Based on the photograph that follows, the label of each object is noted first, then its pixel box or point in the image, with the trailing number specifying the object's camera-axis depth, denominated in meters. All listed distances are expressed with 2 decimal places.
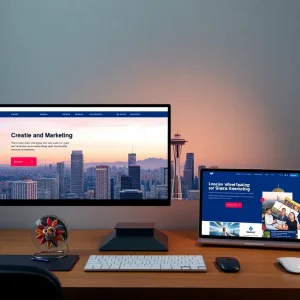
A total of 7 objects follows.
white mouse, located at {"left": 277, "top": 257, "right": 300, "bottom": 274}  1.23
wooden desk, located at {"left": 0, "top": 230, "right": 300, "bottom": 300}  1.11
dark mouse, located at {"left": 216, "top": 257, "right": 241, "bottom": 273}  1.23
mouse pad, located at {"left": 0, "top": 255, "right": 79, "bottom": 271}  1.26
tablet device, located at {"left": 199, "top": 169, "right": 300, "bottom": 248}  1.54
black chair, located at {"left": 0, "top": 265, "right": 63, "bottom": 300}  0.79
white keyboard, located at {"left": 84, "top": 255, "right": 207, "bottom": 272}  1.24
